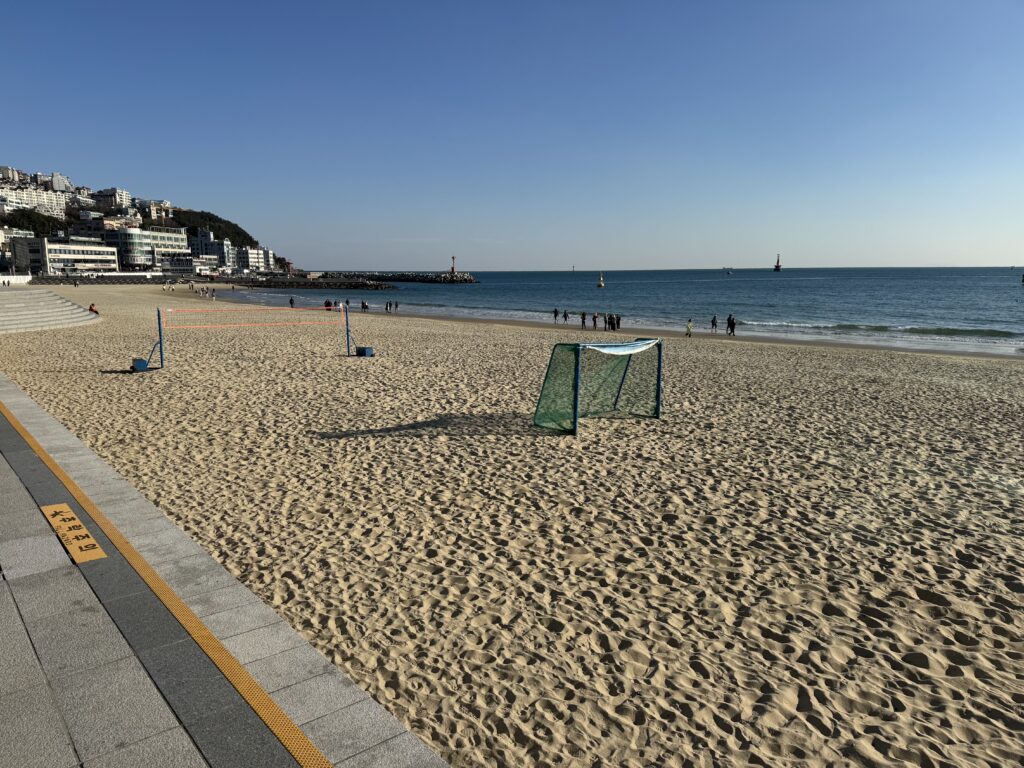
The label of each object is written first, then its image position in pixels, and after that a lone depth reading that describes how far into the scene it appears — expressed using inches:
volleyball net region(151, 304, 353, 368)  1175.0
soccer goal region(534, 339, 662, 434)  406.3
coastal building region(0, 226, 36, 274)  4483.0
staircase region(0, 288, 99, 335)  971.9
